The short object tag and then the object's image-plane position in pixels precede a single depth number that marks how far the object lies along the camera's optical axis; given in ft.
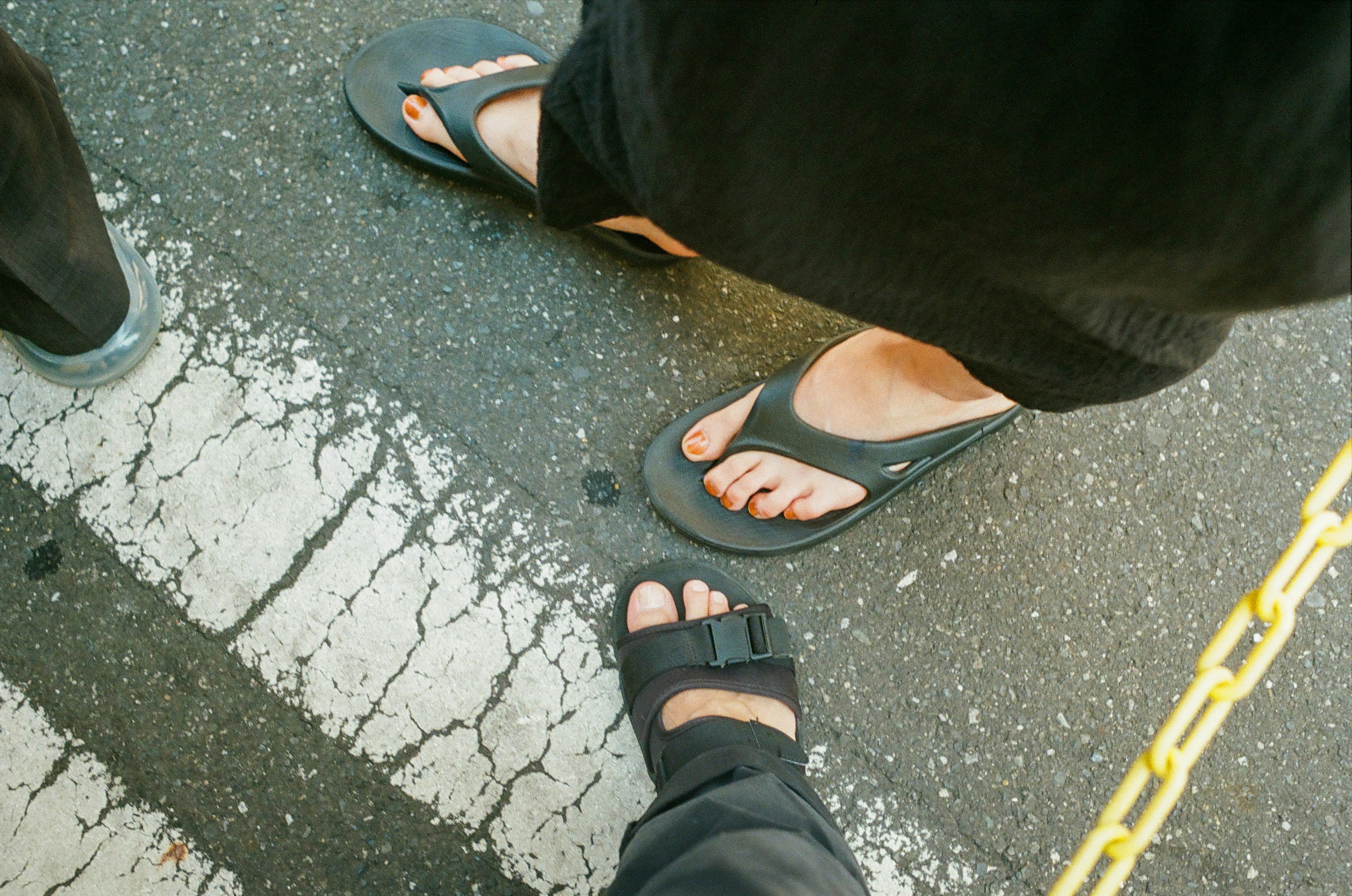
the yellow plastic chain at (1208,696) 1.58
